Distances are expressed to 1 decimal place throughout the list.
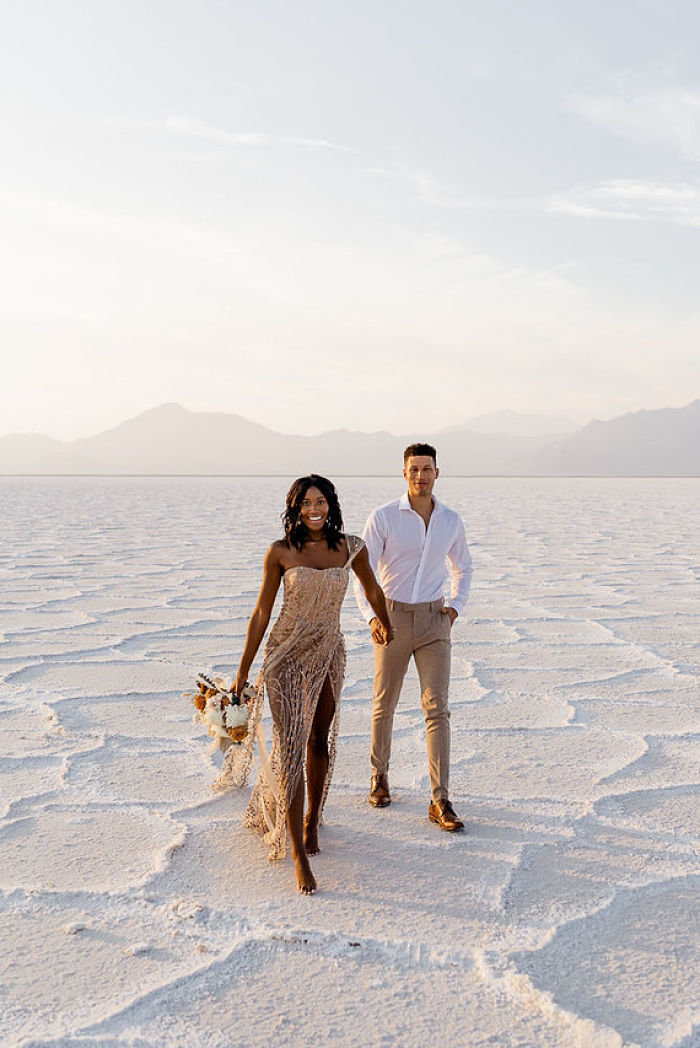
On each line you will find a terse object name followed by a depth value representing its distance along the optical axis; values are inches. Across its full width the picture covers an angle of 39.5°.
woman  113.5
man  127.3
